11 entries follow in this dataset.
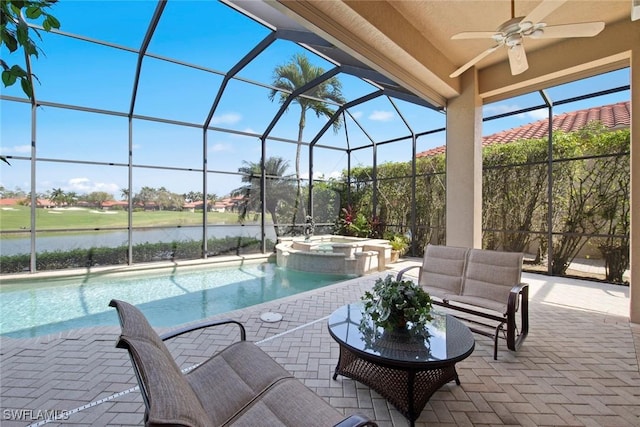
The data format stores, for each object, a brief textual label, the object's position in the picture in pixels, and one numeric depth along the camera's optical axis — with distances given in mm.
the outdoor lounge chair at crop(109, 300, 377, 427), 950
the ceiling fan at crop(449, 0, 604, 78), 2766
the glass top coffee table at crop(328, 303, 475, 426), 1975
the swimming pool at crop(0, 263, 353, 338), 4383
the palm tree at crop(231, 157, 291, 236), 9047
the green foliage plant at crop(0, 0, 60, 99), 1068
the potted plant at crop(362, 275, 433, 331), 2258
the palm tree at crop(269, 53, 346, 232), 8258
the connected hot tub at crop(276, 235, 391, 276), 7245
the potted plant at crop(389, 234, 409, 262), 8406
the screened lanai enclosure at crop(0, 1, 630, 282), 5773
